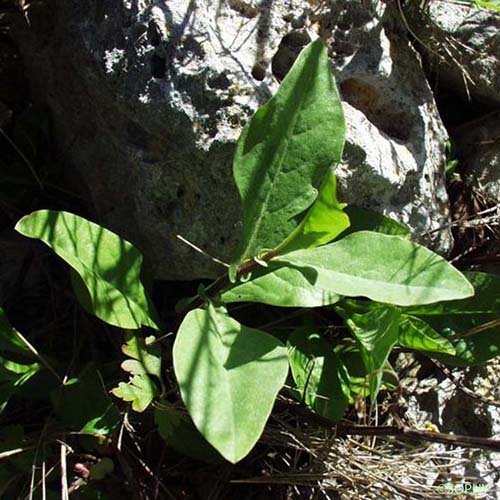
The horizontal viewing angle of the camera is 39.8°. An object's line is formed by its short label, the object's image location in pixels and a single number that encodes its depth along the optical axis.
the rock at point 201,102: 0.31
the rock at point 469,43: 0.39
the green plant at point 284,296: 0.26
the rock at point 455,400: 0.37
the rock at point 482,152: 0.40
